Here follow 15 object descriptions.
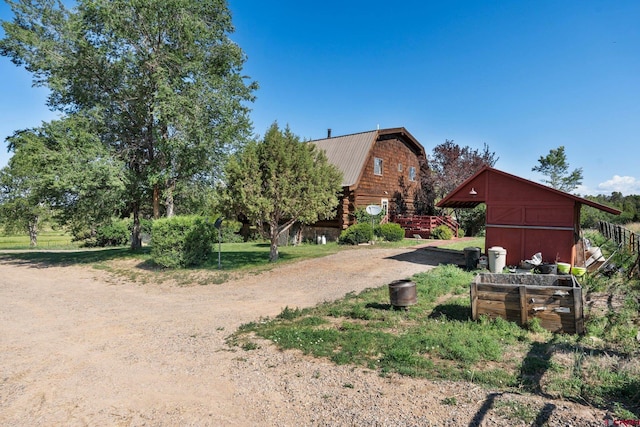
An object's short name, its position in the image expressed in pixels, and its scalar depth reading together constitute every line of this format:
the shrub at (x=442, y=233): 23.69
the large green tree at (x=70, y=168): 16.34
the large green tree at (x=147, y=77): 17.91
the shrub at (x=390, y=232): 22.23
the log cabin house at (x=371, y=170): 24.31
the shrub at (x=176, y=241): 15.00
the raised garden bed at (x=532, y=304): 6.70
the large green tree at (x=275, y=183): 14.30
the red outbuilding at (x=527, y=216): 12.71
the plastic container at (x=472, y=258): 13.55
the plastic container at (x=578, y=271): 11.70
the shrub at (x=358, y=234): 21.33
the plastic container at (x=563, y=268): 11.85
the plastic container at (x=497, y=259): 12.96
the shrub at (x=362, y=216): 24.23
